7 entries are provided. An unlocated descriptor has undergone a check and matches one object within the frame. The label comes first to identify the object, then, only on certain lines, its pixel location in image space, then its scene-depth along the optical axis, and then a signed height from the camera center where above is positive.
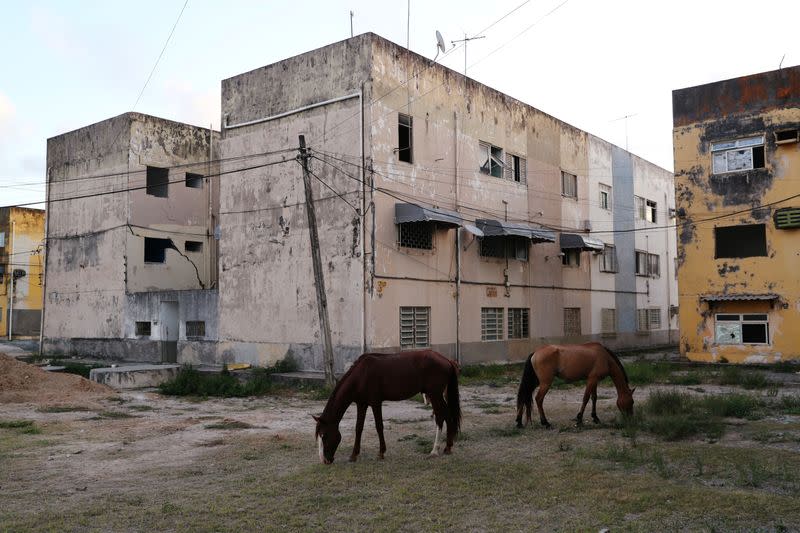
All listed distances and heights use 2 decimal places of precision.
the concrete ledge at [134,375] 18.97 -1.50
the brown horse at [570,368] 11.12 -0.77
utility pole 16.69 +0.80
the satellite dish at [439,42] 20.59 +8.40
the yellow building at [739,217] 21.55 +3.39
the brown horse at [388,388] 8.71 -0.88
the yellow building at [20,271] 45.44 +3.41
